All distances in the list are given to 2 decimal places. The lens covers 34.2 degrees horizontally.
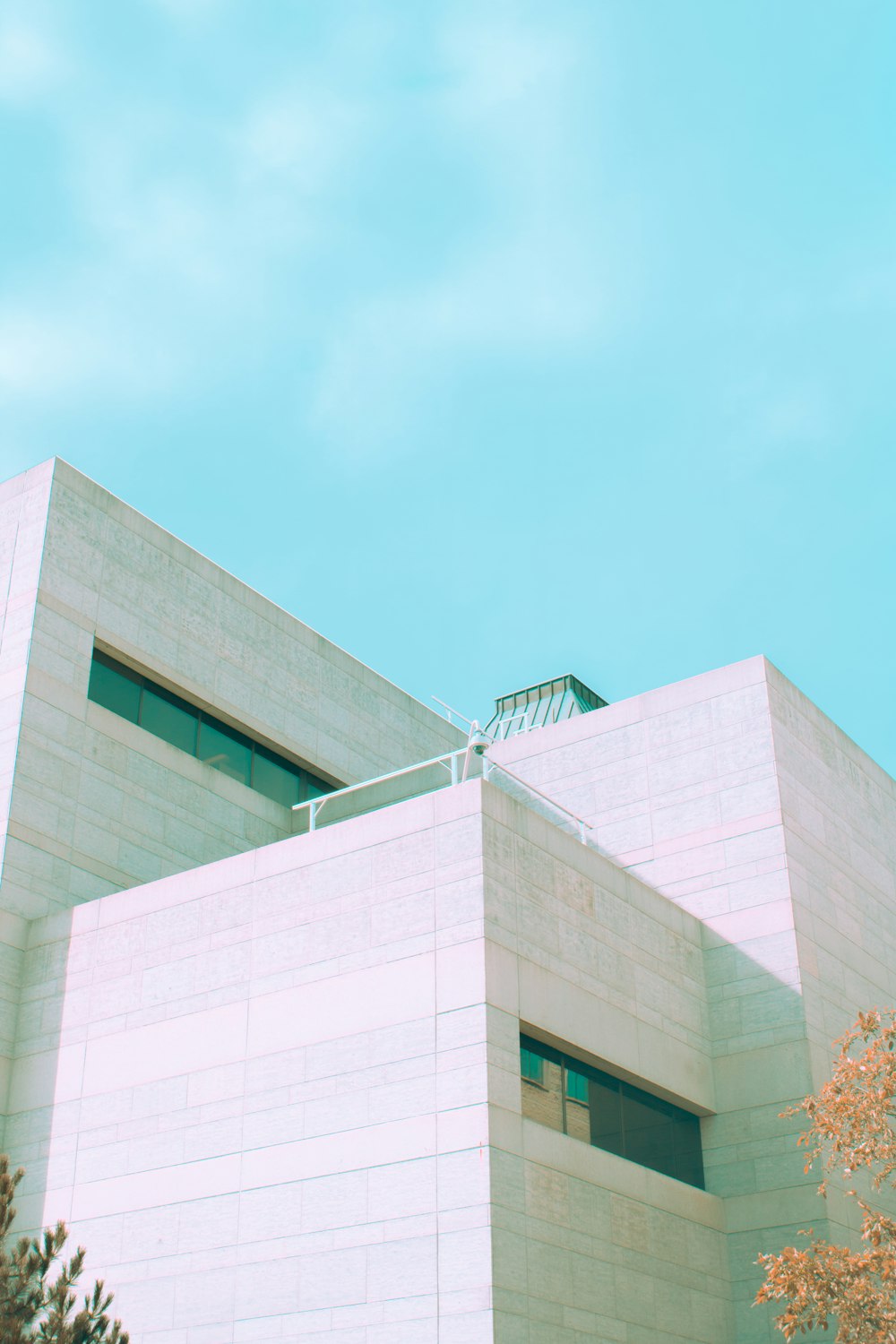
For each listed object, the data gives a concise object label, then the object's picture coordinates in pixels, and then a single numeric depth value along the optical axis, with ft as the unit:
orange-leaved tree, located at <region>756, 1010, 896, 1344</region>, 62.69
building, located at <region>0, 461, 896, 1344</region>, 68.95
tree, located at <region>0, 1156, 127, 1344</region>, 52.08
